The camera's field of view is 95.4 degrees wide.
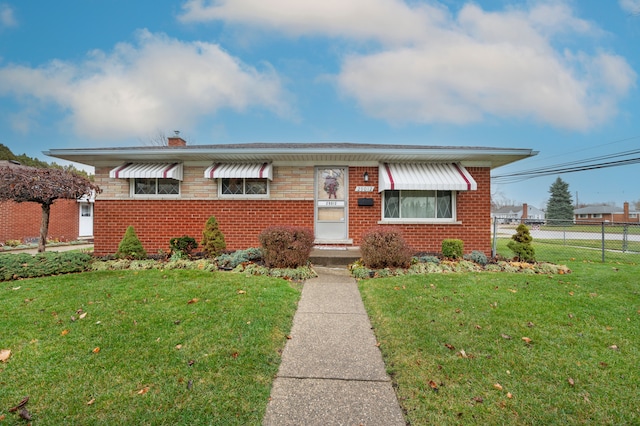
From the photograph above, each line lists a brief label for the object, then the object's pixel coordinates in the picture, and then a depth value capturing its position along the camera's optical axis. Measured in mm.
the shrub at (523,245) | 7910
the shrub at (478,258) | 7742
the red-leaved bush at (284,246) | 6727
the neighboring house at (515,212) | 75000
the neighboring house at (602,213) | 50922
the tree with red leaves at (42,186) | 6867
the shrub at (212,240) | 7883
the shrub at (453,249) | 7855
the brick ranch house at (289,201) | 9047
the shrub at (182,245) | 7891
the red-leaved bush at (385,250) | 6773
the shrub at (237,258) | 7157
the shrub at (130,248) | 7711
